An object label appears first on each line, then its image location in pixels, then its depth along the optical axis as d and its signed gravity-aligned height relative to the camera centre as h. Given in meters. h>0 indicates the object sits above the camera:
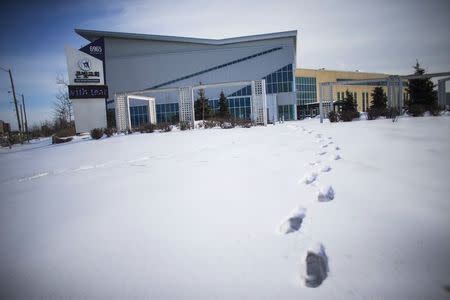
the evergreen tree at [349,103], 29.81 +1.85
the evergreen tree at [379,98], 34.66 +2.62
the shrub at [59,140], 15.65 -0.20
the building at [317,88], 42.75 +6.13
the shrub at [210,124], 16.19 +0.21
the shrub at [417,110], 15.34 +0.25
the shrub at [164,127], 15.29 +0.19
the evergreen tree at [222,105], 30.67 +2.60
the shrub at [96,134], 15.00 +0.02
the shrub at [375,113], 15.96 +0.25
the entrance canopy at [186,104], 17.94 +1.81
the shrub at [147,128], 15.43 +0.18
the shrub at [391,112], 15.41 +0.24
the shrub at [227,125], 15.61 +0.08
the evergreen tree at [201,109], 28.44 +2.15
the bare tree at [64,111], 32.56 +3.18
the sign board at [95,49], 22.50 +7.51
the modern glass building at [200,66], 34.50 +8.55
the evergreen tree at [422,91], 23.82 +2.20
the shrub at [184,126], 15.75 +0.19
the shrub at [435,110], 15.01 +0.19
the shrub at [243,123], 16.36 +0.13
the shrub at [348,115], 16.38 +0.23
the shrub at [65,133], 17.52 +0.22
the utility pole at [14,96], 19.28 +3.31
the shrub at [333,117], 16.89 +0.19
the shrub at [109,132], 15.88 +0.09
